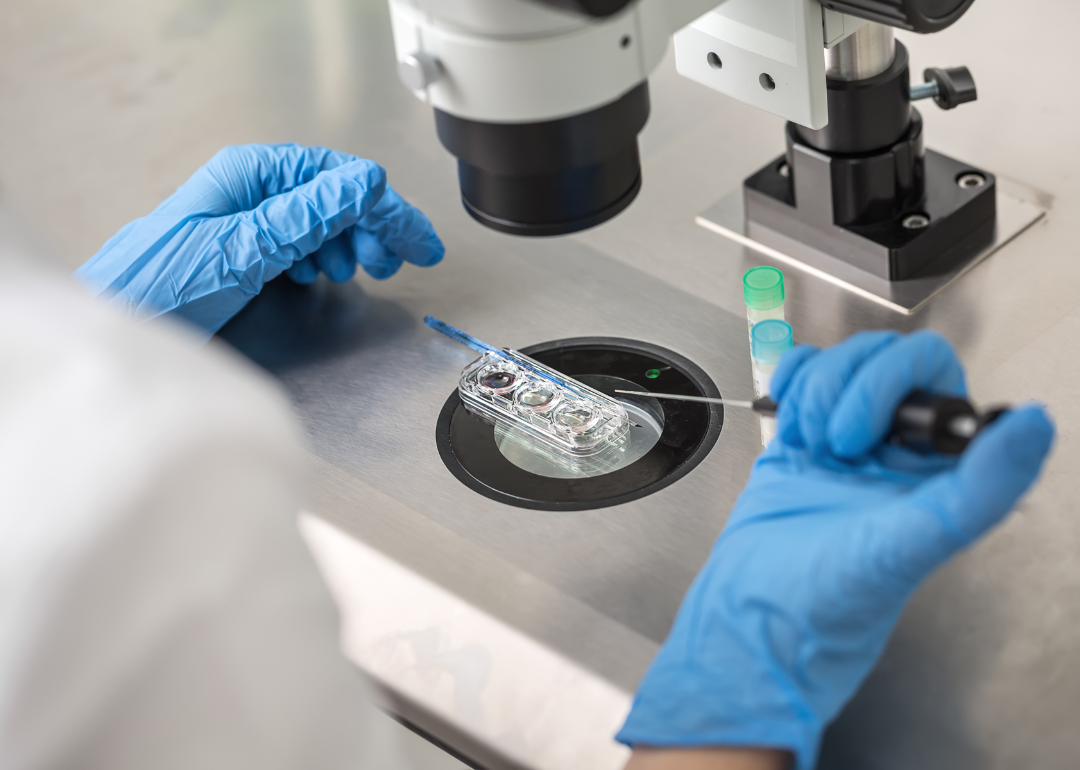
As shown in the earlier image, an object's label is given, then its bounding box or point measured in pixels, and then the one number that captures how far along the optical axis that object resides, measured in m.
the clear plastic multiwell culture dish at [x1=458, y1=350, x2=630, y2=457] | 0.66
